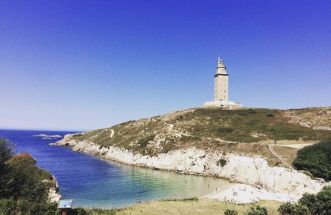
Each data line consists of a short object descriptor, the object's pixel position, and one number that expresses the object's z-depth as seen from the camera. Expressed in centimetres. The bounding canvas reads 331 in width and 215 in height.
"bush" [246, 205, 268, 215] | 3828
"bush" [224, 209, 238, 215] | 3864
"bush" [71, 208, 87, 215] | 3450
